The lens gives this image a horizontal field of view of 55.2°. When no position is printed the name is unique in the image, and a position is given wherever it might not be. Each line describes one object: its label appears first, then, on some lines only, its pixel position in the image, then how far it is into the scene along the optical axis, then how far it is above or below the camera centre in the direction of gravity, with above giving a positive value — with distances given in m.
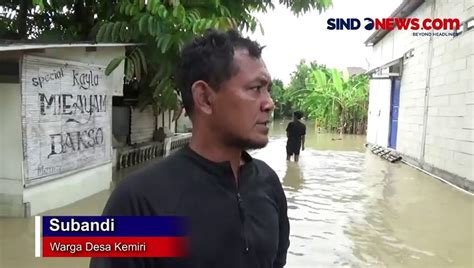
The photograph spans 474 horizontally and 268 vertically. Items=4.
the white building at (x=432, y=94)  8.61 +0.29
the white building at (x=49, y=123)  5.80 -0.43
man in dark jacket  1.21 -0.22
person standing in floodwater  11.09 -0.82
